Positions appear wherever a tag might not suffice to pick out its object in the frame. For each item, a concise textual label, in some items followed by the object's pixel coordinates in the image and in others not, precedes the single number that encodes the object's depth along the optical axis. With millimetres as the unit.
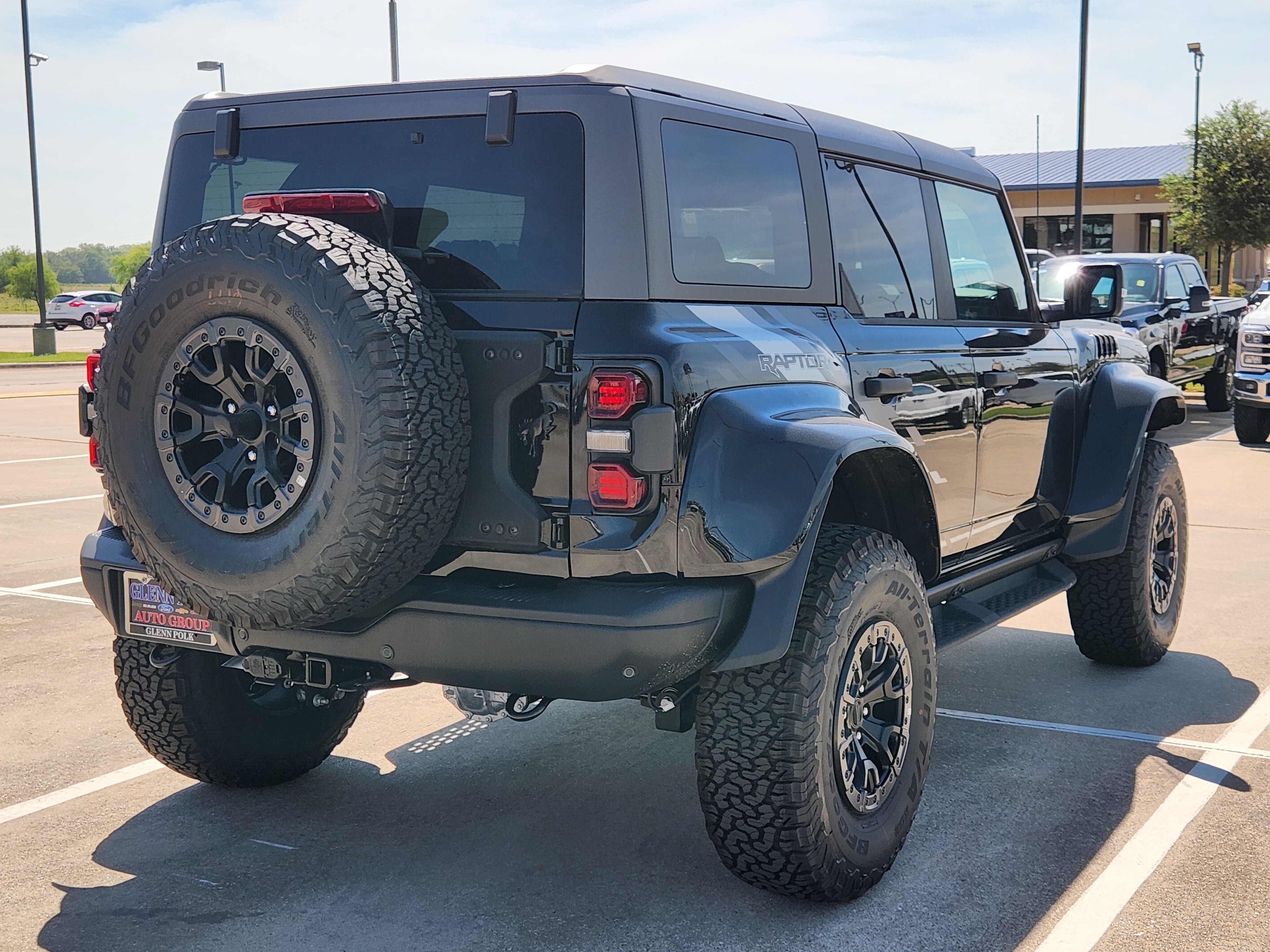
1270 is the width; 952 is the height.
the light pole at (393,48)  23797
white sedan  47000
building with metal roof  44812
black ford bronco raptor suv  3027
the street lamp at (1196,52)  42375
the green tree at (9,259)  97875
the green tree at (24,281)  79125
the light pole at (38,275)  31484
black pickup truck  14438
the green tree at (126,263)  96000
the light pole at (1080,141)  23766
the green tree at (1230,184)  39719
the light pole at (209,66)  32219
